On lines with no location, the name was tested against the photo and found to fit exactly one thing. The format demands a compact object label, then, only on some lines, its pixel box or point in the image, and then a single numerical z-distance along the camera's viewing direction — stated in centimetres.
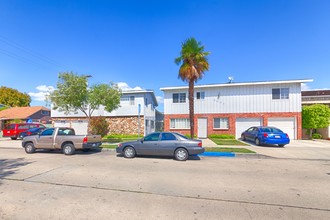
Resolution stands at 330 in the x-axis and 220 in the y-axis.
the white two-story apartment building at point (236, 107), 1973
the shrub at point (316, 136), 1981
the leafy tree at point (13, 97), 4681
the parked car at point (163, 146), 927
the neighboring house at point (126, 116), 2289
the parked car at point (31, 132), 2094
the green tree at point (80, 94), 1457
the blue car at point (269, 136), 1366
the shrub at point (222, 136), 2019
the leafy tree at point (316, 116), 1817
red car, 2203
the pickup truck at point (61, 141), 1104
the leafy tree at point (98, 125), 2173
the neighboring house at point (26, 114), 3353
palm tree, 1558
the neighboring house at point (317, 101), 2006
